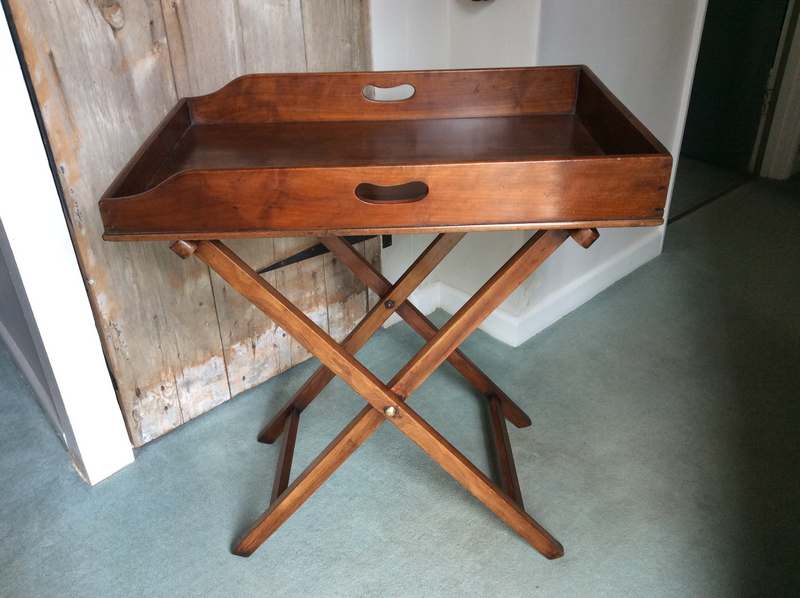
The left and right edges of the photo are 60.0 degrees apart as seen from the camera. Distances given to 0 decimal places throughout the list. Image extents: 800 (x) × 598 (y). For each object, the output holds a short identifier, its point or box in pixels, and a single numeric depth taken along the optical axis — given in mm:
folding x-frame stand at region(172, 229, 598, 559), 1182
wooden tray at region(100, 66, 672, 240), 1030
